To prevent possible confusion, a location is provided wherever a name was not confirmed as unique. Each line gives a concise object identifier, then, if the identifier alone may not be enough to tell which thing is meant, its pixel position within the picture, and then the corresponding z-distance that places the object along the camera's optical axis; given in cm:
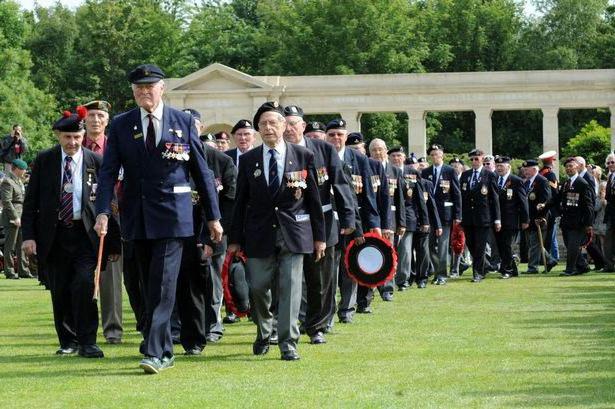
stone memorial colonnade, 6638
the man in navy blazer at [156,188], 1093
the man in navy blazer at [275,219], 1196
